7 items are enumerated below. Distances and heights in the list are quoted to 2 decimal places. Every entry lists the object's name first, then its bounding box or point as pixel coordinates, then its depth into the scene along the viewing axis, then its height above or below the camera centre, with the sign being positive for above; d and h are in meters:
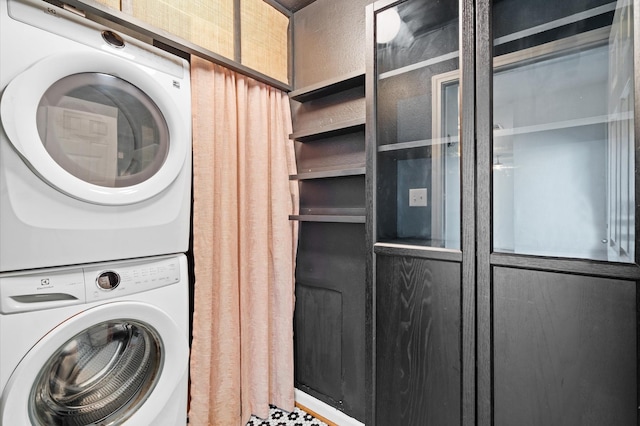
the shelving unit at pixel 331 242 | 1.72 -0.20
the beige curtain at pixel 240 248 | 1.50 -0.20
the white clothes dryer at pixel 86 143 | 0.99 +0.25
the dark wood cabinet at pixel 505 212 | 0.91 -0.01
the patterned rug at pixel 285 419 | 1.77 -1.21
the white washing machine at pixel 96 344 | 0.97 -0.49
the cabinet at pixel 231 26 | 1.37 +0.93
